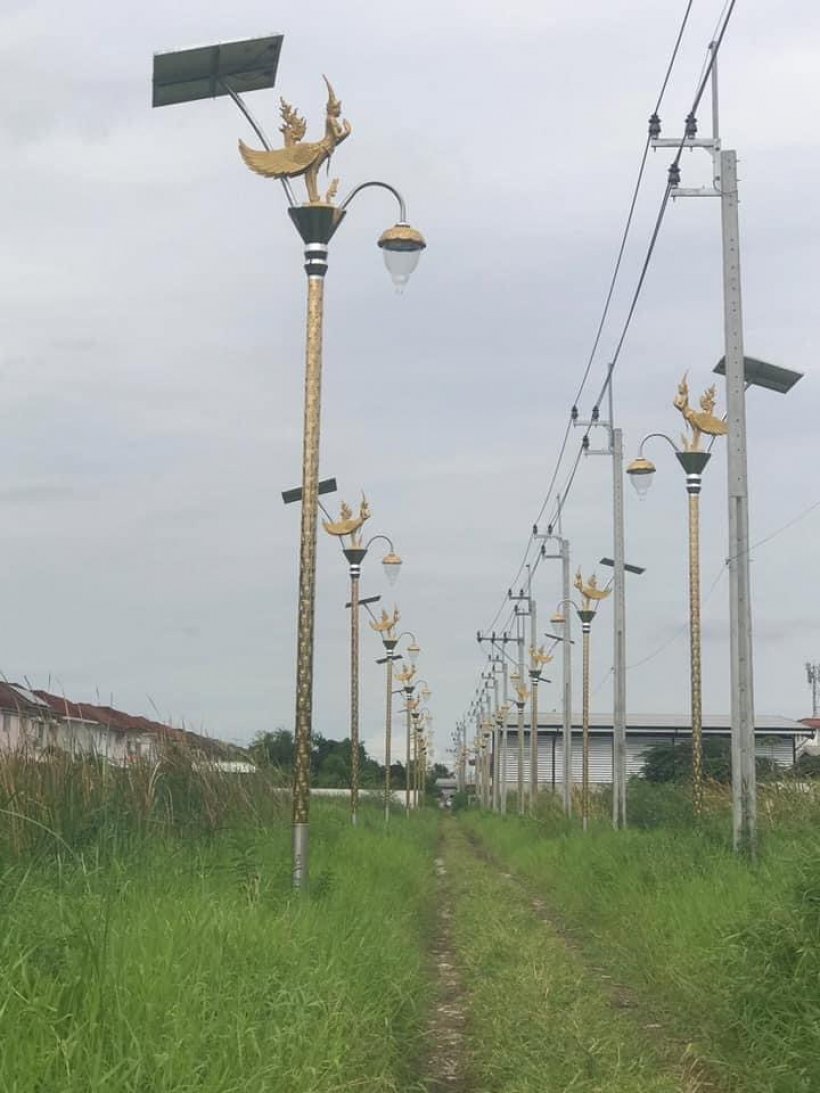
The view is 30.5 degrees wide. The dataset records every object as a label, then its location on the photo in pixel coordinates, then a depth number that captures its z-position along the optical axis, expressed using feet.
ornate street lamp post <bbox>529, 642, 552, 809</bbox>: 154.20
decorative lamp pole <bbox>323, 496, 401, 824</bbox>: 80.02
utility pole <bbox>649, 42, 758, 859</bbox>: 53.93
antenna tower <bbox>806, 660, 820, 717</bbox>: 394.93
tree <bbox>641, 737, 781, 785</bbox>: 210.38
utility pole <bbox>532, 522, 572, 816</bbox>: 132.05
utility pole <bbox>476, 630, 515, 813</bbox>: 230.36
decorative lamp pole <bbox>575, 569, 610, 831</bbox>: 112.16
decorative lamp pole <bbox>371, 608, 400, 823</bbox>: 128.06
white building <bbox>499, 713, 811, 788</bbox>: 287.48
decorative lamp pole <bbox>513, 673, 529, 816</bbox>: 187.52
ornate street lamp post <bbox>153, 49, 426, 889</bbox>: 40.47
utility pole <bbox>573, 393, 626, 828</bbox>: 94.99
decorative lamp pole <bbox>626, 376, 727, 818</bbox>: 66.95
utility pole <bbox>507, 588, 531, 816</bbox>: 186.26
